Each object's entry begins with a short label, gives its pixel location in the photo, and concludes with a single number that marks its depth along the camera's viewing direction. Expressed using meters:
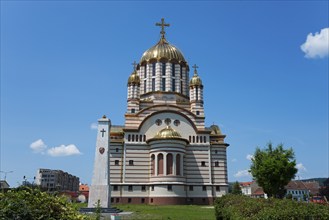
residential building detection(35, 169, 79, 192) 105.56
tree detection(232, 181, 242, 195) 80.38
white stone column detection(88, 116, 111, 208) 23.28
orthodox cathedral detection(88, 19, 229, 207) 36.00
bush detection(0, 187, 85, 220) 6.18
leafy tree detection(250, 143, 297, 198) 33.03
